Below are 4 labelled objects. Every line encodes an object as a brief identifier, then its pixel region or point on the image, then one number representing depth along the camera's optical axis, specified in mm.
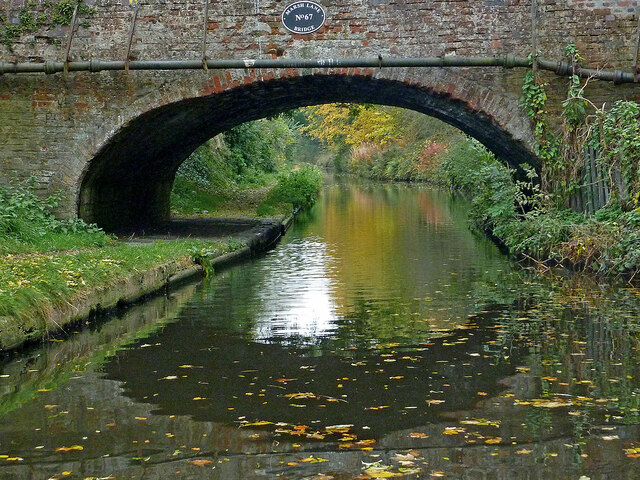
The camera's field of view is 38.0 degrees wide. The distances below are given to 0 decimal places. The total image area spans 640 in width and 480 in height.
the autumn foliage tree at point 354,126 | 47906
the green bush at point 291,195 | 23672
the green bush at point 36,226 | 11938
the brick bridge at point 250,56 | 13312
